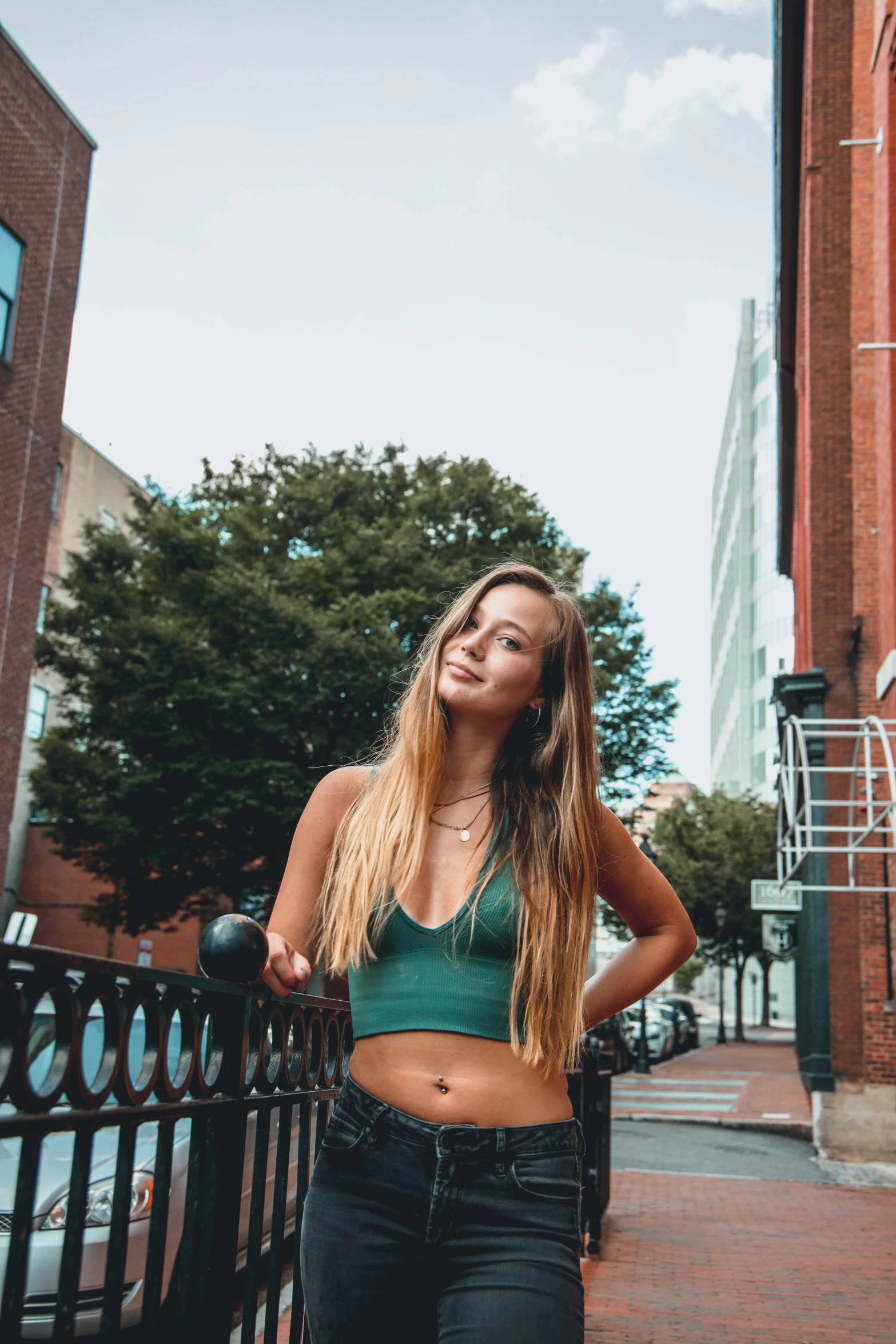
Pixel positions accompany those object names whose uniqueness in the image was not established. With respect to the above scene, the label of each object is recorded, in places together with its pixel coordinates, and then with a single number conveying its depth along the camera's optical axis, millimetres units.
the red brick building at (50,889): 33031
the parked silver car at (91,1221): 3863
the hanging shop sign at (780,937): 25859
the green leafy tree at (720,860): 38344
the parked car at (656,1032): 25328
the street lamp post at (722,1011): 37719
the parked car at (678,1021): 30094
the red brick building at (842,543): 13445
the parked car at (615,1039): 19547
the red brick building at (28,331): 18859
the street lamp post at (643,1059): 23484
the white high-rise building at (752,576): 66375
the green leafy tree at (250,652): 18766
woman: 1750
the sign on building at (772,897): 18391
